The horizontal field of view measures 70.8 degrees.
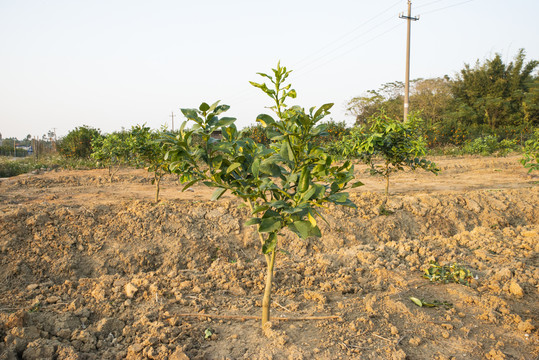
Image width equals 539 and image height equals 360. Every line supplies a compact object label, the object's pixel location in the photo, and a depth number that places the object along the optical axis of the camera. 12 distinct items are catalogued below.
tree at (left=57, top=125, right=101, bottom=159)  20.09
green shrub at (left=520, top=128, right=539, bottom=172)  7.60
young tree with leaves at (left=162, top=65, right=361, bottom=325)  2.29
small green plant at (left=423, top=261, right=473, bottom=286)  4.04
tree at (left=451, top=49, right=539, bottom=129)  26.53
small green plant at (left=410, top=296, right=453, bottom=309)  3.52
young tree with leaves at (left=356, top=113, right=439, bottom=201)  6.95
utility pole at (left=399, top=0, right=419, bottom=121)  17.95
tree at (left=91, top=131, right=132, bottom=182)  9.68
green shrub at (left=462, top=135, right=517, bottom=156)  19.39
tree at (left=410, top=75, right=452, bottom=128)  28.83
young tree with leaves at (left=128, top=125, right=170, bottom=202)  7.43
